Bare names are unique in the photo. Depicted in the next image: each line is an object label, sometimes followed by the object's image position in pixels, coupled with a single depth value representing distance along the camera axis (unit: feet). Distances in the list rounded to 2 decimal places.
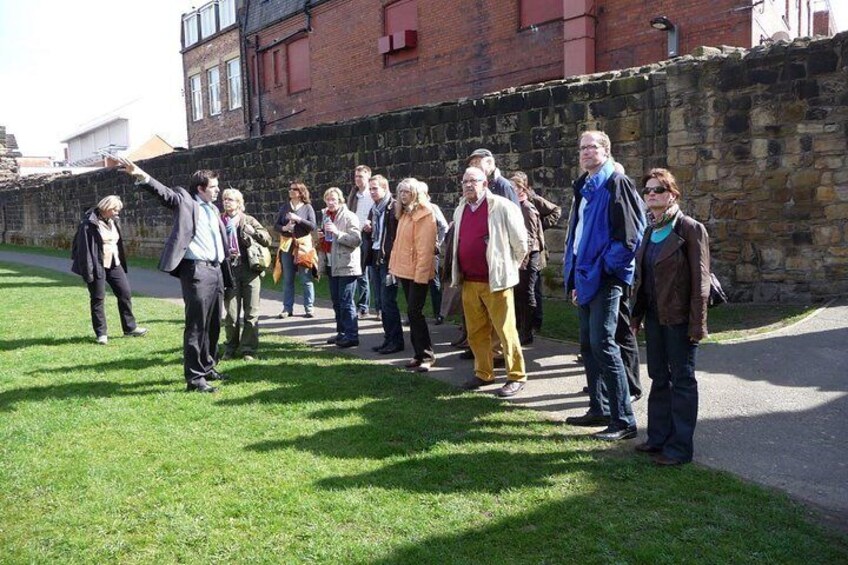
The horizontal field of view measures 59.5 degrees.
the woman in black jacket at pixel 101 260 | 29.96
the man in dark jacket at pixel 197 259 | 20.88
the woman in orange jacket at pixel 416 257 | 23.38
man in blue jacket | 16.37
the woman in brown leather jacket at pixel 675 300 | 14.98
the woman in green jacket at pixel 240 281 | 24.64
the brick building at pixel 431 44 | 52.54
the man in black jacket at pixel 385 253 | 26.30
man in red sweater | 20.10
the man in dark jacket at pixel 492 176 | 22.41
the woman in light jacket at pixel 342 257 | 27.20
